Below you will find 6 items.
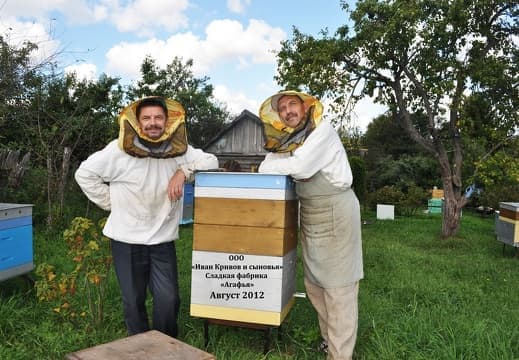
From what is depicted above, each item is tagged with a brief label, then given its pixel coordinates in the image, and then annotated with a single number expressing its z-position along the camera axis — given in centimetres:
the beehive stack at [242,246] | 260
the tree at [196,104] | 2255
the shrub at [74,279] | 327
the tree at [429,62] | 820
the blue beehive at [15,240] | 360
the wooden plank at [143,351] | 181
